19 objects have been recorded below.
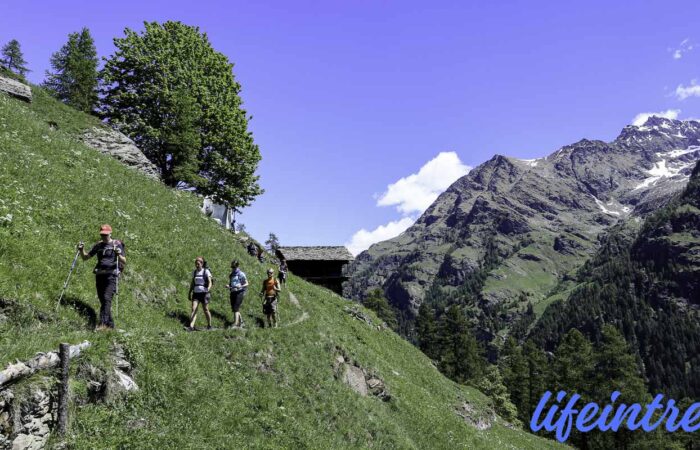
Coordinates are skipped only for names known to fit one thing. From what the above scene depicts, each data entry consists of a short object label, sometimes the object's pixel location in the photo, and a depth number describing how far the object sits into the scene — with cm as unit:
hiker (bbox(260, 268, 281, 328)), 2031
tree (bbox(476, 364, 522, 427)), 7131
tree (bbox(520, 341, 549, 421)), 8919
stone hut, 5781
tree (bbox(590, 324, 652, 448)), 6375
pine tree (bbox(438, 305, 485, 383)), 9844
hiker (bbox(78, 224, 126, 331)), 1268
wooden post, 826
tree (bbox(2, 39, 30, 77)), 7825
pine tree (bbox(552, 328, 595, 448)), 6788
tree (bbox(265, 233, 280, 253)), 15382
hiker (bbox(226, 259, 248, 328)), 1875
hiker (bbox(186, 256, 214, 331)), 1692
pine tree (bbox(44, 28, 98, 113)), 5194
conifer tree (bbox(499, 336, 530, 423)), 9525
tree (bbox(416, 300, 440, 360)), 10312
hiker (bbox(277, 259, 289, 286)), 3061
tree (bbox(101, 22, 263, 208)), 4228
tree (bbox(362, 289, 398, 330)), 10156
